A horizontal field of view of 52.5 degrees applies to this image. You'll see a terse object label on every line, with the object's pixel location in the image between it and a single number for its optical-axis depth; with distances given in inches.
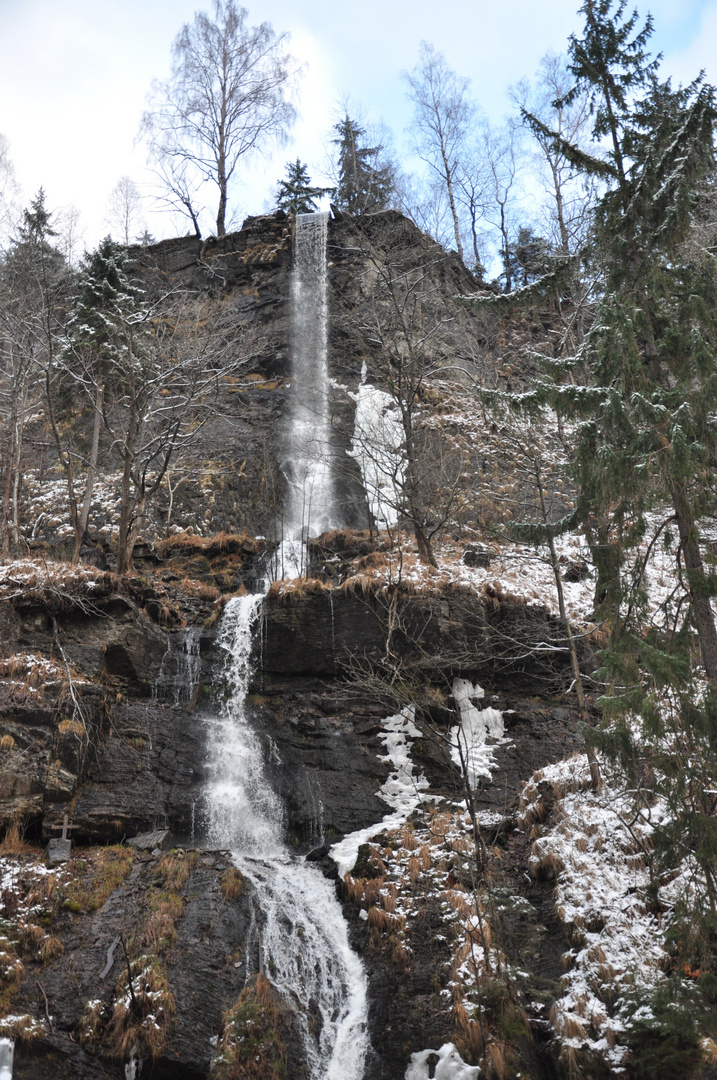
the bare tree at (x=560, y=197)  936.3
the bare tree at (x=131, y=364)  622.2
